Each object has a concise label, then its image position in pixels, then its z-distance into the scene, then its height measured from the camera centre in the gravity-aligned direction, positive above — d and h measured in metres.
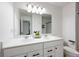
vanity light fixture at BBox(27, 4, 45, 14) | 1.35 +0.53
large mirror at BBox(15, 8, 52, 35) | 1.24 +0.17
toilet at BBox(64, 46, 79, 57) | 1.29 -0.60
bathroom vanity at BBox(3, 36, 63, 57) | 0.89 -0.37
